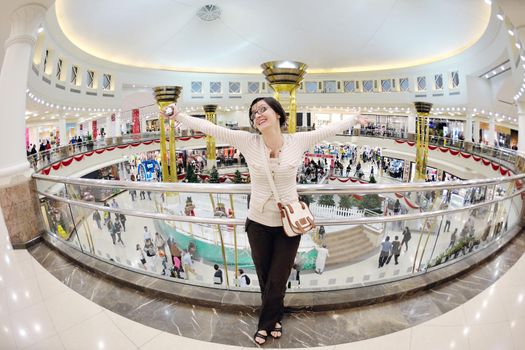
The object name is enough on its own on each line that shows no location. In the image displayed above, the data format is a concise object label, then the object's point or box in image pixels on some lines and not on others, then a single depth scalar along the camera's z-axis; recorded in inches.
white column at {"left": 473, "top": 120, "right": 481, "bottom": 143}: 809.8
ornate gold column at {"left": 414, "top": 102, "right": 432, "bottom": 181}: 419.5
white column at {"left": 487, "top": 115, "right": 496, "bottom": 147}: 663.8
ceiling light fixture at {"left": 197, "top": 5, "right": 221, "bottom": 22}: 662.8
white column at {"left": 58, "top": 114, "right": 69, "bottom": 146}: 621.6
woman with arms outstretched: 60.3
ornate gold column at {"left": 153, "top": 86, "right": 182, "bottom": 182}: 329.4
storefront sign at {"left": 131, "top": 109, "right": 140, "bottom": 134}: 882.8
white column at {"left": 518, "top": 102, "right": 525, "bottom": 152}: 357.1
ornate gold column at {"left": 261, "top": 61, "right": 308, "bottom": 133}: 197.2
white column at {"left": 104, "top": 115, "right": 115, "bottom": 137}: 851.1
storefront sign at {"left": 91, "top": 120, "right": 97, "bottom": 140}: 949.4
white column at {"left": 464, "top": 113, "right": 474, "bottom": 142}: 698.2
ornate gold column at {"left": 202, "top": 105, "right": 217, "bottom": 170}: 533.6
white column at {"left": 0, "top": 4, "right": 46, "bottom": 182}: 116.8
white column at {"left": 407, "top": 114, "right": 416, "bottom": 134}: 910.4
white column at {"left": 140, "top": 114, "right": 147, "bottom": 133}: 960.0
